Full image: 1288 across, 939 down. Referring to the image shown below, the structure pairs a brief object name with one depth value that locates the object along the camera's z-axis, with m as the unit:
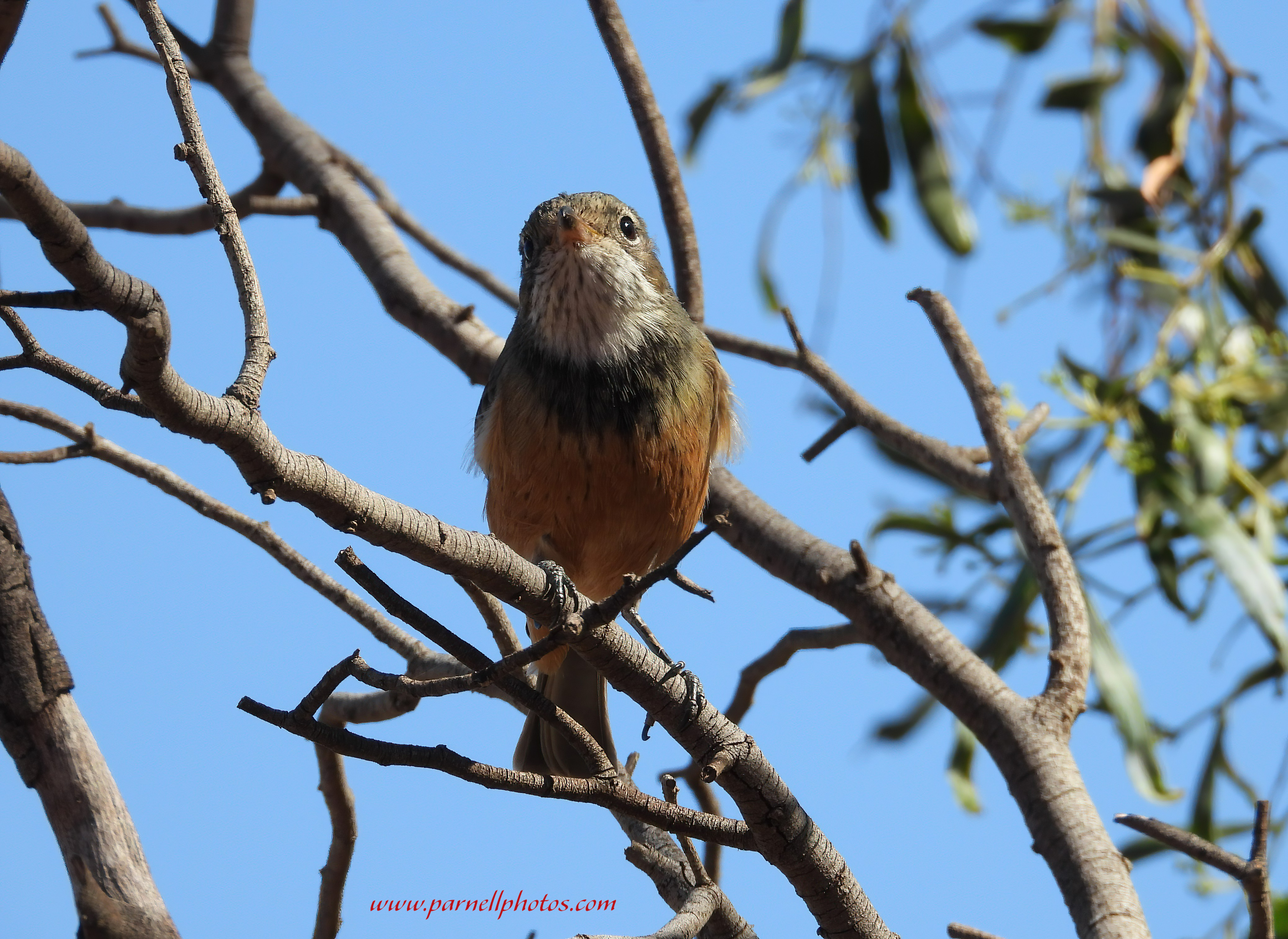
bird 6.83
